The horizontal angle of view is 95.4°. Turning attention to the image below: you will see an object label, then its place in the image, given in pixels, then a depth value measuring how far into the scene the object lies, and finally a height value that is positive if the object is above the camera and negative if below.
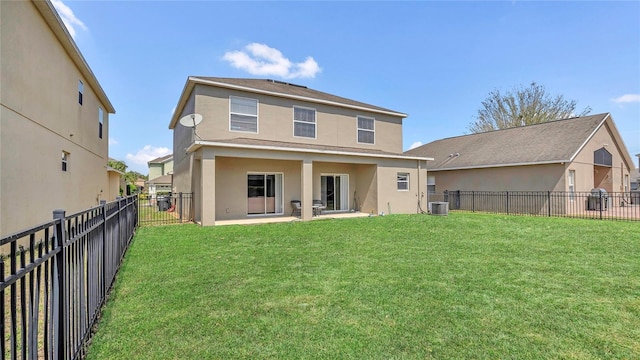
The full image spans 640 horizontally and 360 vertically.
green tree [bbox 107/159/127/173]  40.36 +3.65
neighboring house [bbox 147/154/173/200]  35.22 +2.29
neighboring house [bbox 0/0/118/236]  6.84 +2.20
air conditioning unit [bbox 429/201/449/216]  15.17 -1.17
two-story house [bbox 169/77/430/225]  12.39 +1.54
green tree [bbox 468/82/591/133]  27.98 +7.70
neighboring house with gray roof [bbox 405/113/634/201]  15.85 +1.50
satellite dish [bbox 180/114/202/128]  11.86 +2.79
